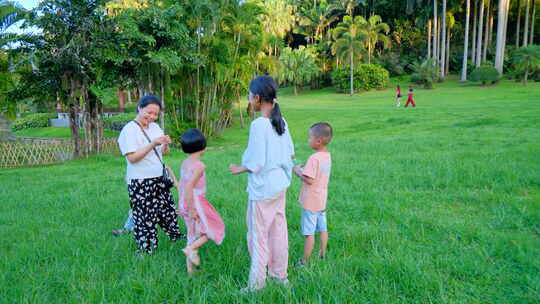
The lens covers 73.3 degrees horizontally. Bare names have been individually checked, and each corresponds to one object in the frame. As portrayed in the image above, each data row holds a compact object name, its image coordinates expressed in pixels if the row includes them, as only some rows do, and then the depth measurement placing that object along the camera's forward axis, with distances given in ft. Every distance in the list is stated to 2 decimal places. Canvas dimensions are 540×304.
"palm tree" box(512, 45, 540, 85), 98.02
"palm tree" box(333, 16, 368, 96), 134.51
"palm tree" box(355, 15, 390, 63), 140.56
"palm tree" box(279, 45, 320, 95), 150.41
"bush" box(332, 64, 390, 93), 135.44
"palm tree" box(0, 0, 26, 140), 36.78
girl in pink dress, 9.90
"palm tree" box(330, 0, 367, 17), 162.91
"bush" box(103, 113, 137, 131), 78.40
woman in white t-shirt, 10.93
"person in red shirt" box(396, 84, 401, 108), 78.15
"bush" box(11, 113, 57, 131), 102.94
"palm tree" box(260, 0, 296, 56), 144.18
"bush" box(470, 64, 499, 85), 106.32
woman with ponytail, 8.43
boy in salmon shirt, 10.06
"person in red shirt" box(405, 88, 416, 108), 73.28
